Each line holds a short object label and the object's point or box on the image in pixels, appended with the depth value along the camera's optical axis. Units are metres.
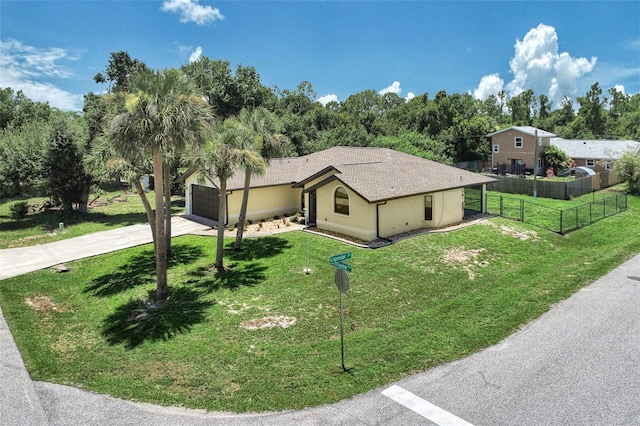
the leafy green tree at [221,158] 15.46
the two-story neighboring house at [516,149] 50.28
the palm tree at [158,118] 11.80
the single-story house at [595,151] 45.57
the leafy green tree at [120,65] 42.91
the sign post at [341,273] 9.50
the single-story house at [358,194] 20.30
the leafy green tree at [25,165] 25.52
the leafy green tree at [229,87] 42.78
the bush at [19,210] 28.58
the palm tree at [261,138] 16.48
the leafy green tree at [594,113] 83.94
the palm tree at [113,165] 16.00
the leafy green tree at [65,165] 25.78
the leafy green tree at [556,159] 48.62
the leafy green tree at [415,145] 42.72
